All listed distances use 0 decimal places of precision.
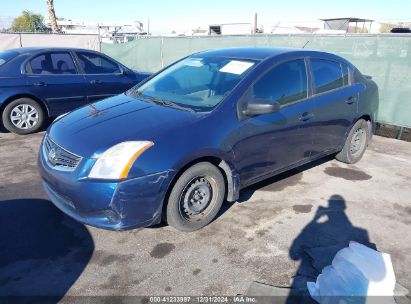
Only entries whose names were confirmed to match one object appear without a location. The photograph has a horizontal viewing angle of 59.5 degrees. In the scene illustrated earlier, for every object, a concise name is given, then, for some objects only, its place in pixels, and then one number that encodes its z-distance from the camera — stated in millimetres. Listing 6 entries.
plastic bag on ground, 2576
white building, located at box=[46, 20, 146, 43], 27312
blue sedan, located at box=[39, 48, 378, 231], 3014
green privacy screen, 6953
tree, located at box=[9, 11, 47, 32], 55375
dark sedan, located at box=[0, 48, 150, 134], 6461
